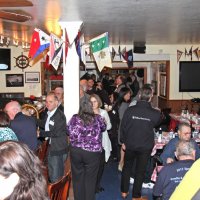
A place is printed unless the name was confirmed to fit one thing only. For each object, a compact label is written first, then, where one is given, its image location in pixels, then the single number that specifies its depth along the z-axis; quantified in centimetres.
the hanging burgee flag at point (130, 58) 743
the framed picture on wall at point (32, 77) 825
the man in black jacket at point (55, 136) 352
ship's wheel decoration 823
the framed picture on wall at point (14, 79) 824
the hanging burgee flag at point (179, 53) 823
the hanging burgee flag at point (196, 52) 815
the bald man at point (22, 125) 323
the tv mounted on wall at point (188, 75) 836
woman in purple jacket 320
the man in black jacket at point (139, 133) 362
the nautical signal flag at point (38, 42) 390
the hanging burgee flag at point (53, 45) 389
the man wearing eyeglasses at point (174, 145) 323
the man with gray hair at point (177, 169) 245
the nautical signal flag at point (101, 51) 413
